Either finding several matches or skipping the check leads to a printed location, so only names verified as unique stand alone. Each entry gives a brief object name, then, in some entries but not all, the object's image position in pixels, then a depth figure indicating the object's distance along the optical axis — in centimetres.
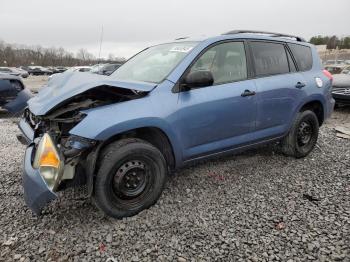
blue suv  294
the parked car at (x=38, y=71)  5153
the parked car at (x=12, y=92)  794
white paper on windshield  372
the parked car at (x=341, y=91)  902
